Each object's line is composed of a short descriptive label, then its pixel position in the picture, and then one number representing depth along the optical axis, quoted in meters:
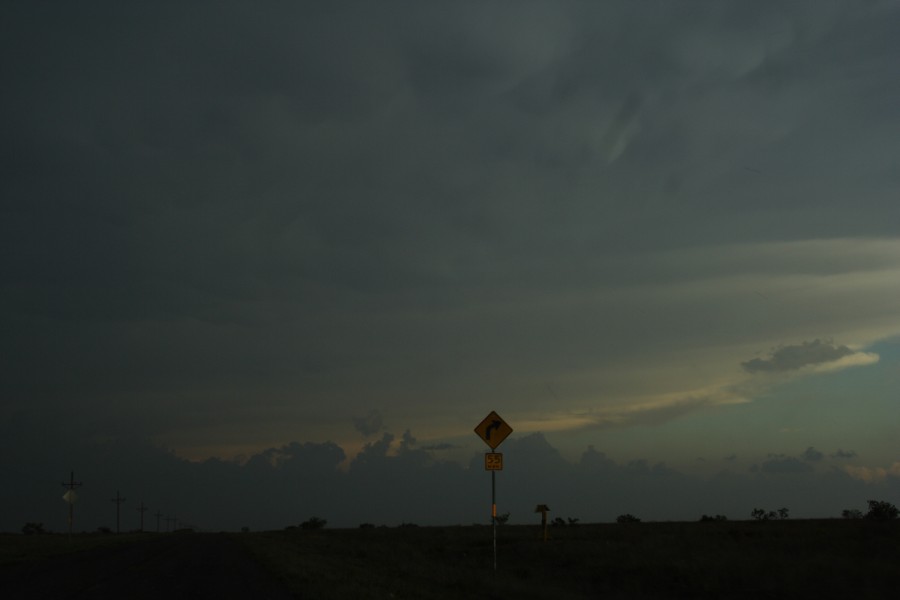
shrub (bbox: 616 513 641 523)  78.56
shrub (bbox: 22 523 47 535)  152.75
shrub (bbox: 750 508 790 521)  63.28
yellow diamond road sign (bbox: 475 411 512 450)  23.50
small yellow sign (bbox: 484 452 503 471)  22.97
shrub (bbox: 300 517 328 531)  134.74
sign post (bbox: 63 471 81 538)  74.82
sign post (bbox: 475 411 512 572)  23.50
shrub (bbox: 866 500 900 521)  43.72
